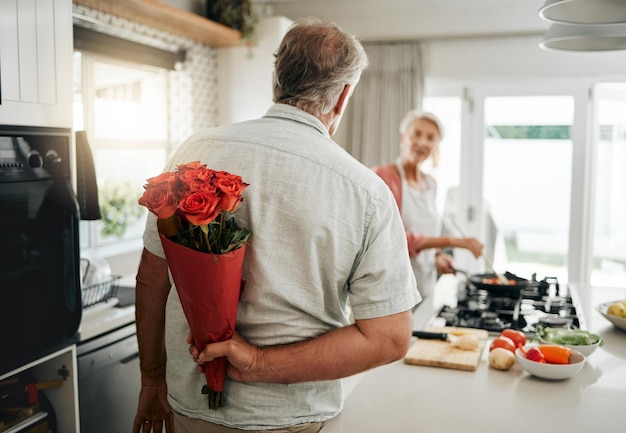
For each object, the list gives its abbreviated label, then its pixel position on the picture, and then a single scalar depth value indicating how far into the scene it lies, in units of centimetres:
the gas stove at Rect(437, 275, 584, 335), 230
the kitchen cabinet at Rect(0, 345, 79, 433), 214
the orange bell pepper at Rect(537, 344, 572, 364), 171
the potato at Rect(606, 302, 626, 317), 223
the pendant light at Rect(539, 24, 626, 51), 208
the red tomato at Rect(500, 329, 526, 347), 196
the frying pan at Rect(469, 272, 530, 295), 260
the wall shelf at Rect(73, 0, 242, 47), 316
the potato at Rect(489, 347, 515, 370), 179
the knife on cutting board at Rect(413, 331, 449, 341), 203
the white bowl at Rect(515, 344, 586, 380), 167
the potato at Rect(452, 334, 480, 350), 192
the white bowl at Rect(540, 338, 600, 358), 187
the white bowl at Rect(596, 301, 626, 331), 220
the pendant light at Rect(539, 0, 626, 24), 183
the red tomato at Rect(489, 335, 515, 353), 186
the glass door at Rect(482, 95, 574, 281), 453
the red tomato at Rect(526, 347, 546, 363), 171
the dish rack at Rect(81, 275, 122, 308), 263
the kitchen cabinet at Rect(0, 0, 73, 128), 181
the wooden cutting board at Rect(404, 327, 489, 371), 180
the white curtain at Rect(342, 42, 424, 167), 461
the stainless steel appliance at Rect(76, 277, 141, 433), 234
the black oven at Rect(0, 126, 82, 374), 182
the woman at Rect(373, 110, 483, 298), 323
